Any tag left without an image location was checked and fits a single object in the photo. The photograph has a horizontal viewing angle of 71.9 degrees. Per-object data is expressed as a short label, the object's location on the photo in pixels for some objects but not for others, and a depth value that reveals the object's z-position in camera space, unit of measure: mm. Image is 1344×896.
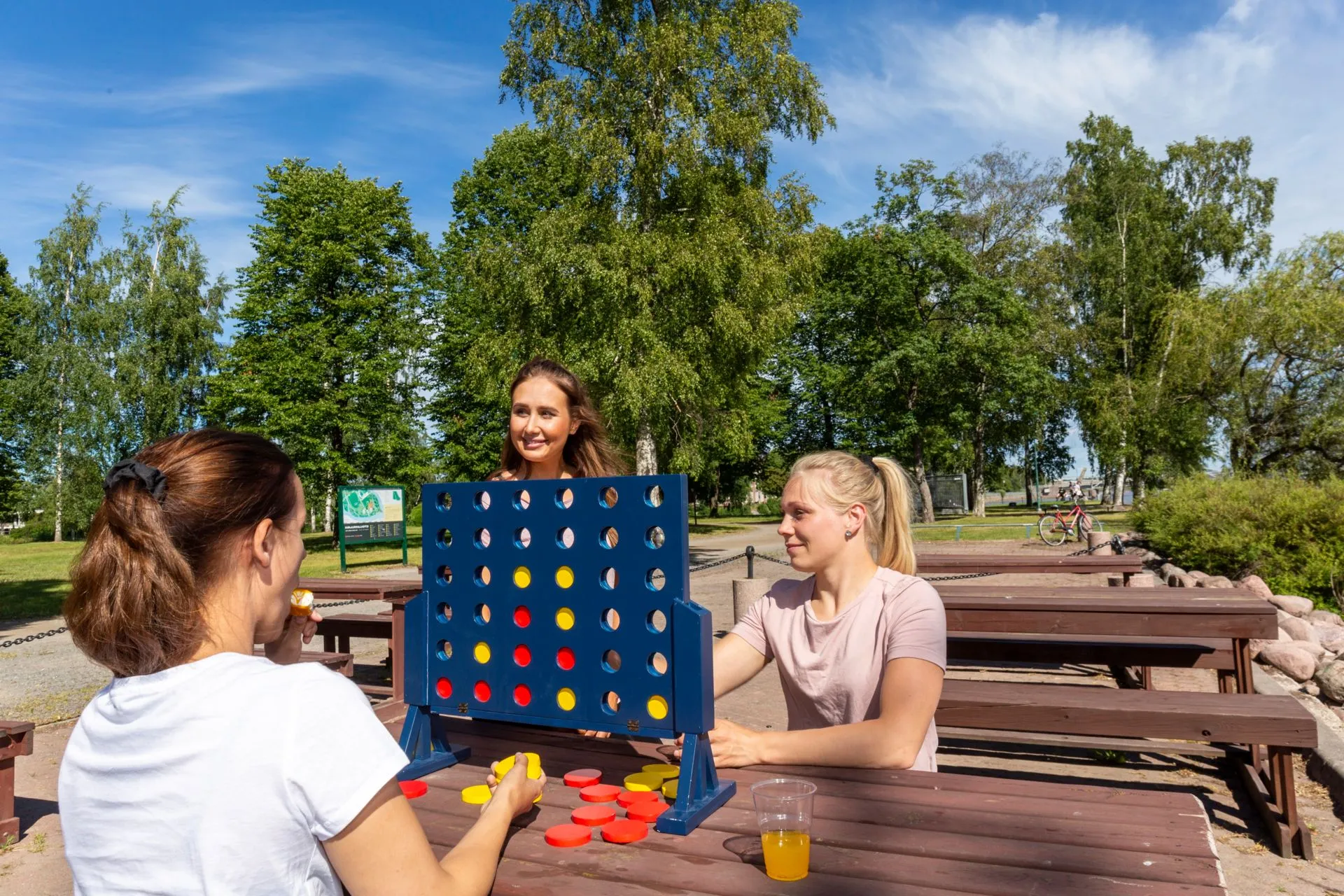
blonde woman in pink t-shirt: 2217
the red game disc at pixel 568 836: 1725
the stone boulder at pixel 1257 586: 8797
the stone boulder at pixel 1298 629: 7331
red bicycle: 20328
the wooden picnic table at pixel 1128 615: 4590
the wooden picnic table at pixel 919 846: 1498
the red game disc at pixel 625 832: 1736
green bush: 10094
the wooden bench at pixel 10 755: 4215
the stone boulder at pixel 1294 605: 8398
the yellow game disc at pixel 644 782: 1984
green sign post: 18391
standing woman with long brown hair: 3842
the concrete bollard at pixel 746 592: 8859
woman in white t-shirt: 1222
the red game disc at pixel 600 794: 1944
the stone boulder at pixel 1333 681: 6297
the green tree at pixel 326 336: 26922
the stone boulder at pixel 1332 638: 7191
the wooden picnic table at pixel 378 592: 6184
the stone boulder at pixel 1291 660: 6688
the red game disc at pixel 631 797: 1903
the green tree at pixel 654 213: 16562
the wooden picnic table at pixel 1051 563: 7723
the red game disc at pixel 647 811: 1815
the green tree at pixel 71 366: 32969
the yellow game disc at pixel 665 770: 2043
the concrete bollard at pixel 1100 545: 14008
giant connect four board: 1877
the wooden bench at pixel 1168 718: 3750
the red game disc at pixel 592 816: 1825
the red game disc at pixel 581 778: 2059
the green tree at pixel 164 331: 33719
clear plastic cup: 1567
